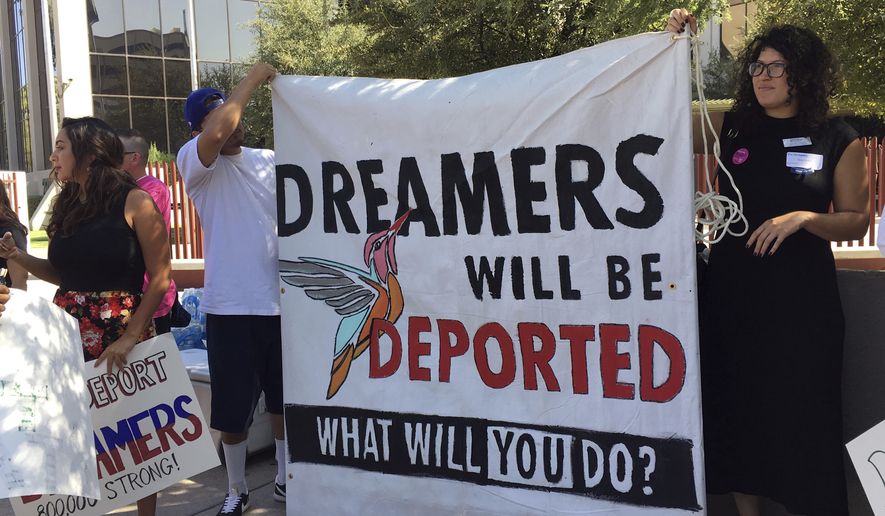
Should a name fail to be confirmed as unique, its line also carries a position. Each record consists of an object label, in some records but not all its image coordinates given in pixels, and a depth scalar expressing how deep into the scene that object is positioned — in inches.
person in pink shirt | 183.5
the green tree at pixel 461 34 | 352.8
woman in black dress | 104.7
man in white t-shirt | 139.9
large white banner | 105.3
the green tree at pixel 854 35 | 276.4
